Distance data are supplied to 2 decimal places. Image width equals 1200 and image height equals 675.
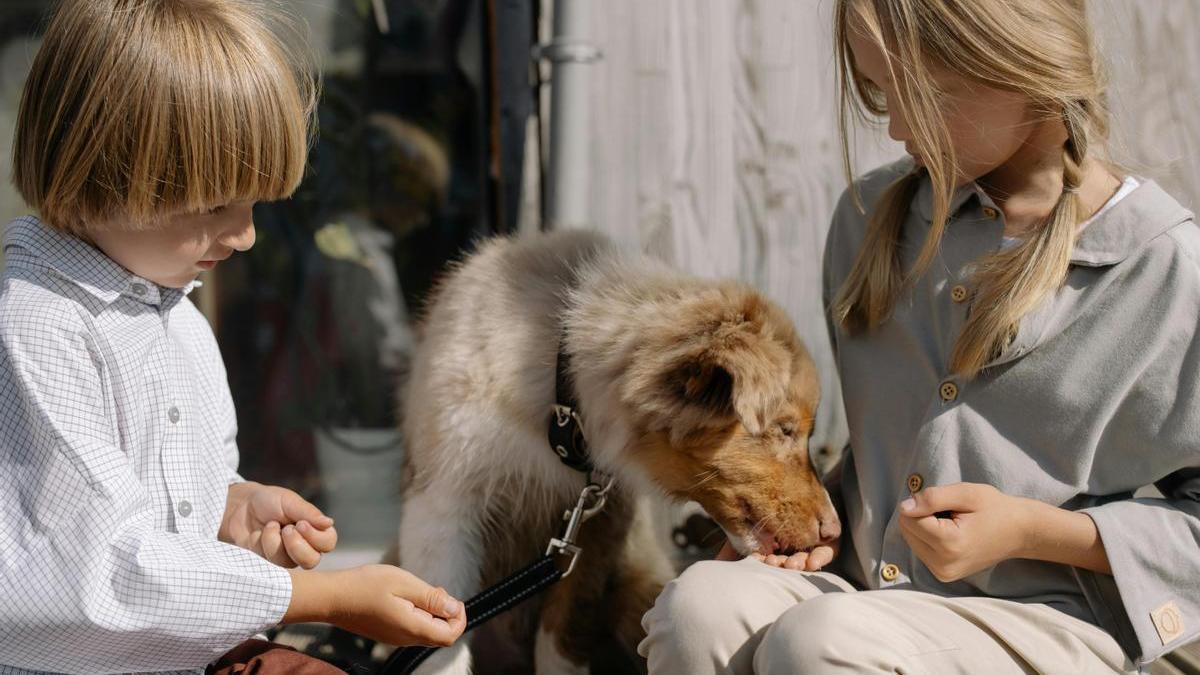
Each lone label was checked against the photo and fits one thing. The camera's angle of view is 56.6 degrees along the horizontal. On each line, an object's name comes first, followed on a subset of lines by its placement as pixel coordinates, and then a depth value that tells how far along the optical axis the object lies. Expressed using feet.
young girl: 6.63
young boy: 5.49
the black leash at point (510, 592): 7.89
